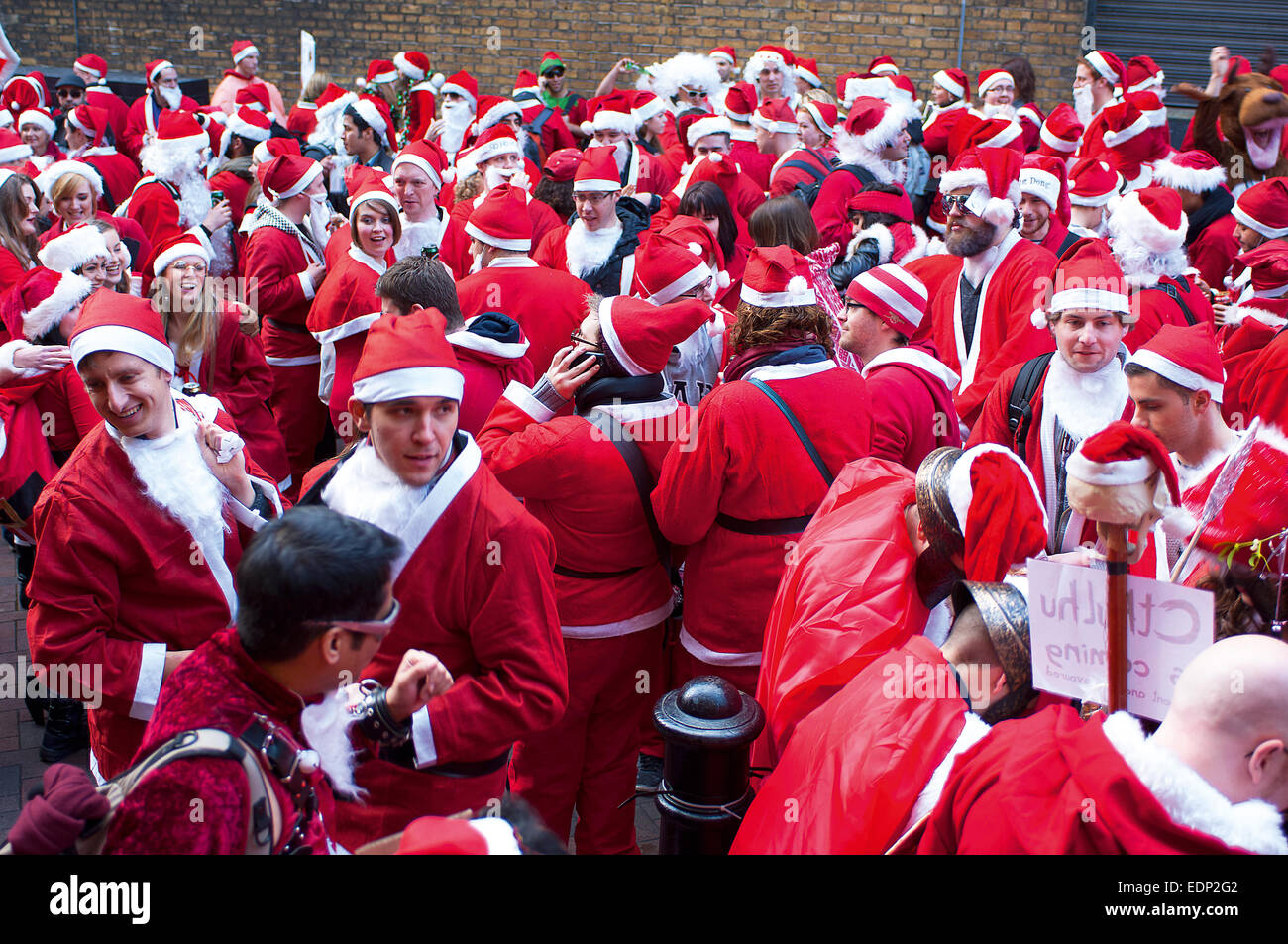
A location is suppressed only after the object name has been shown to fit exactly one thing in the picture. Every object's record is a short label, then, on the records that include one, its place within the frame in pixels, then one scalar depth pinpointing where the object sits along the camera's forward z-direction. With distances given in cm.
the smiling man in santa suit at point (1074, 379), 411
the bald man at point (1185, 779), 163
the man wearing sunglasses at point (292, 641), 191
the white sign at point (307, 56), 1499
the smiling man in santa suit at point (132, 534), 276
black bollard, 285
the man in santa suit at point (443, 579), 261
